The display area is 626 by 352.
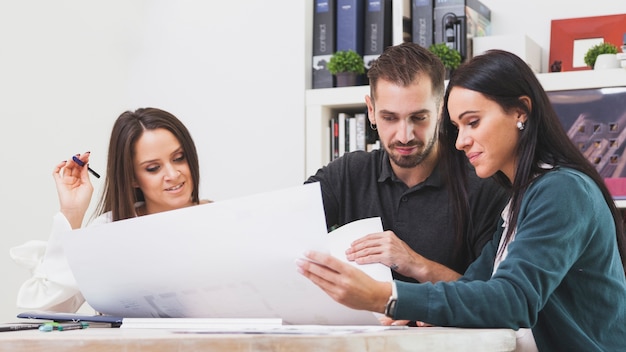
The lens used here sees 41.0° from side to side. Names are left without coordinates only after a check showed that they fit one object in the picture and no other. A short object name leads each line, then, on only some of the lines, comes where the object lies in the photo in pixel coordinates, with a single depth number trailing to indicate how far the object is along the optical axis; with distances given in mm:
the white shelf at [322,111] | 3018
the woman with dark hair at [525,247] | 1188
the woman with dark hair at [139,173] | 2018
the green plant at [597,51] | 2812
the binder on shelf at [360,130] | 3088
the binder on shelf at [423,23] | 3014
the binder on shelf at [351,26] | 3066
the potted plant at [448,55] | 2883
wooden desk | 977
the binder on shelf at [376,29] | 3051
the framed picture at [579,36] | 2949
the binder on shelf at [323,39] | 3100
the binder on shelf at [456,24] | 2953
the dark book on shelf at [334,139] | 3109
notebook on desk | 1383
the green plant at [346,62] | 3016
